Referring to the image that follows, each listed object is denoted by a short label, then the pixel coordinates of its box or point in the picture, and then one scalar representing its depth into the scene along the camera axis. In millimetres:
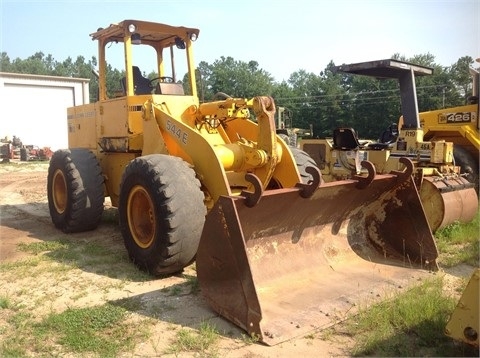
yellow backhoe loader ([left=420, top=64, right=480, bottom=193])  8445
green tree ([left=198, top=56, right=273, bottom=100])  60031
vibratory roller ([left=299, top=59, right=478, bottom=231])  6359
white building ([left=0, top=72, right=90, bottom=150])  25297
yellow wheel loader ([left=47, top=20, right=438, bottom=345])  3750
